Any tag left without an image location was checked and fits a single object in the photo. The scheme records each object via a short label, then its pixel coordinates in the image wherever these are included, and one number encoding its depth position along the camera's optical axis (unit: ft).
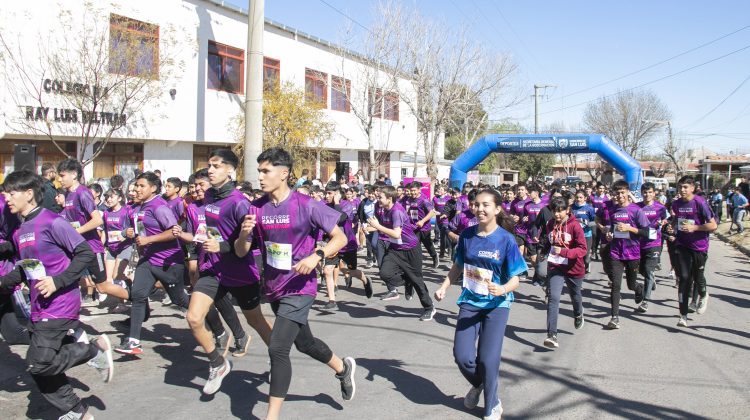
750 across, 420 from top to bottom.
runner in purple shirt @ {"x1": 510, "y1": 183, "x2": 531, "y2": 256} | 39.17
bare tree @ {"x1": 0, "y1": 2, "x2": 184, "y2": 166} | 51.96
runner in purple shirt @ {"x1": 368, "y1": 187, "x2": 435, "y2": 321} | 28.49
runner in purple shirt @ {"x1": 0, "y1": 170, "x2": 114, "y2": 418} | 14.34
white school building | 52.49
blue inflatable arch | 73.31
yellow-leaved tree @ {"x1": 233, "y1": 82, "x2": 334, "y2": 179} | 70.90
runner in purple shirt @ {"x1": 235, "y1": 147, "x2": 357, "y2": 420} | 14.88
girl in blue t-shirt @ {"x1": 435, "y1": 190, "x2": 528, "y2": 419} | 15.90
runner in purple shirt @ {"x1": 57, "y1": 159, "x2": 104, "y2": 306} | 26.48
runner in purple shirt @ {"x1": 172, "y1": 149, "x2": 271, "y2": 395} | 17.31
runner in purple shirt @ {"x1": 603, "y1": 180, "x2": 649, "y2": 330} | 27.25
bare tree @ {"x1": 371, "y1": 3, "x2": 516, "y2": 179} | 102.83
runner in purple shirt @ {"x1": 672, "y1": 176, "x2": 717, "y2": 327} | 27.27
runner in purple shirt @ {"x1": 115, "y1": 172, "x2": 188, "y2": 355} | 20.88
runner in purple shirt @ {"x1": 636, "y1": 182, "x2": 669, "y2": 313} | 31.09
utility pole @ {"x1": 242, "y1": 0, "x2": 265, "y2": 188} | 47.88
